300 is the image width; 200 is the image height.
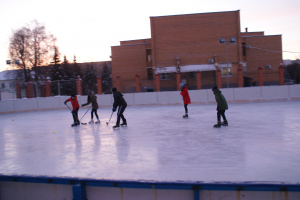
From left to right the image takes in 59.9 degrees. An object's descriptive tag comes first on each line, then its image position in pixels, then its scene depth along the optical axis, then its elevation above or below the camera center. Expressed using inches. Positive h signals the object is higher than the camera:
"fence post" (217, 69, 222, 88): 987.0 +16.1
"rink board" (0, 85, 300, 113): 781.3 -43.1
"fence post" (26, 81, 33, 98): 911.7 +3.1
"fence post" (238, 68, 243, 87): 985.7 +8.0
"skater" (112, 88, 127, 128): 400.8 -23.4
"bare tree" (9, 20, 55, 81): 1641.2 +273.9
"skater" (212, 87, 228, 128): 362.9 -29.1
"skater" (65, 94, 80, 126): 456.7 -32.8
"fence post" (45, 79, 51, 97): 913.5 +8.7
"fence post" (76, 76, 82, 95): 914.1 +8.6
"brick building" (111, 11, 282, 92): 1341.0 +173.3
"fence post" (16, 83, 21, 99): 904.9 +5.0
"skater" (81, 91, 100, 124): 474.0 -22.0
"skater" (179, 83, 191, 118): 492.1 -22.8
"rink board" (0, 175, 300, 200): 138.6 -60.2
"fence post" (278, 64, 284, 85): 982.0 +13.5
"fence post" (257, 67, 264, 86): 1014.4 +20.0
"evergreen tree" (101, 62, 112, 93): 2364.2 +73.5
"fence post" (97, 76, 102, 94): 974.4 +1.5
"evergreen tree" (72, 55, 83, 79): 2346.8 +177.8
